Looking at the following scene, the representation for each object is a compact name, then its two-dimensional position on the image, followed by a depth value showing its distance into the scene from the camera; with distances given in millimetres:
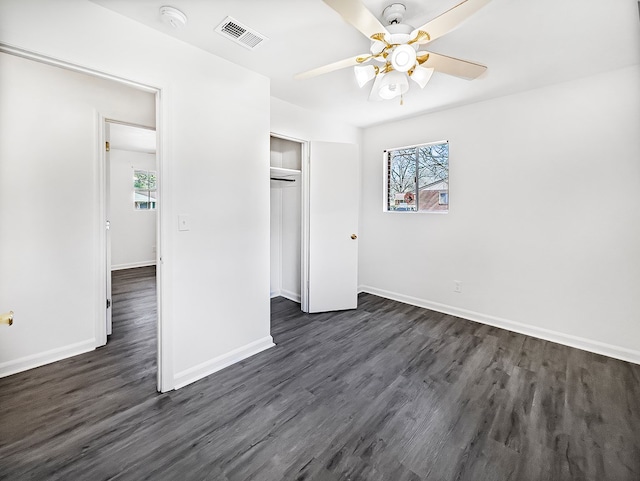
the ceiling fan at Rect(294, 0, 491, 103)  1354
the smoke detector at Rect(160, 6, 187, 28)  1754
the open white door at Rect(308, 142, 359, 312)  3588
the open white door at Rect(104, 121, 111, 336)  2809
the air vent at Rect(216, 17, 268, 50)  1900
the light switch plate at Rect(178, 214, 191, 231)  2135
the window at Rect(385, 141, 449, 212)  3676
